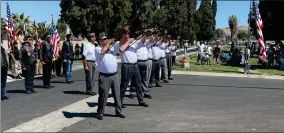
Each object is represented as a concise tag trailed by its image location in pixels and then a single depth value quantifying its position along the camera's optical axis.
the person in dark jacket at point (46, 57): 14.40
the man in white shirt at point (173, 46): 20.25
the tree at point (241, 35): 147.93
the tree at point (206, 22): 83.75
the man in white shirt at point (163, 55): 14.56
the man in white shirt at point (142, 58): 11.55
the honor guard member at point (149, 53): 11.84
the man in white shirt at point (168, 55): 16.17
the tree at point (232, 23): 101.50
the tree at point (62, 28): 66.44
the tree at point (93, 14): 36.31
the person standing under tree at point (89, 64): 12.59
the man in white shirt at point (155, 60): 13.65
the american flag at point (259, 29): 21.42
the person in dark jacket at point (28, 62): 13.27
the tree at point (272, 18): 46.50
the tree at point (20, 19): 64.69
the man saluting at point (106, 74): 8.97
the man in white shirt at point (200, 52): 30.85
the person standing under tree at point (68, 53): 15.64
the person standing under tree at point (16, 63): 18.04
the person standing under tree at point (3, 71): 11.87
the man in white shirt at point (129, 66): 9.76
